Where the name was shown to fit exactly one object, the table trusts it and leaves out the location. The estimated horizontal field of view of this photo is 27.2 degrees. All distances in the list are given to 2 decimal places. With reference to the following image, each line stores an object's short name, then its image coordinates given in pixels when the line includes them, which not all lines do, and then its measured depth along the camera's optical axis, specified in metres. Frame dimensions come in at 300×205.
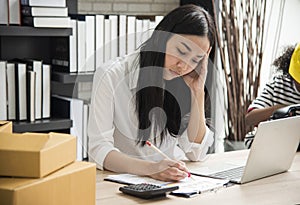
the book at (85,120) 3.40
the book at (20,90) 3.12
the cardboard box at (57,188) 1.40
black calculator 1.82
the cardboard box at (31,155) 1.46
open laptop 2.04
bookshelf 3.07
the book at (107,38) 3.42
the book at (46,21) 3.10
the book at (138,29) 3.52
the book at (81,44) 3.31
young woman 2.24
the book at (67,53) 3.28
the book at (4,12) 3.07
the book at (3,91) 3.07
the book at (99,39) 3.38
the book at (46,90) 3.20
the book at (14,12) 3.11
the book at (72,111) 3.32
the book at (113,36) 3.43
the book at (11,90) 3.10
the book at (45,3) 3.09
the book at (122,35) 3.46
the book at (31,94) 3.14
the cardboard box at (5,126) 1.68
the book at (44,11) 3.09
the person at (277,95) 3.07
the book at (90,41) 3.34
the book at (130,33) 3.49
